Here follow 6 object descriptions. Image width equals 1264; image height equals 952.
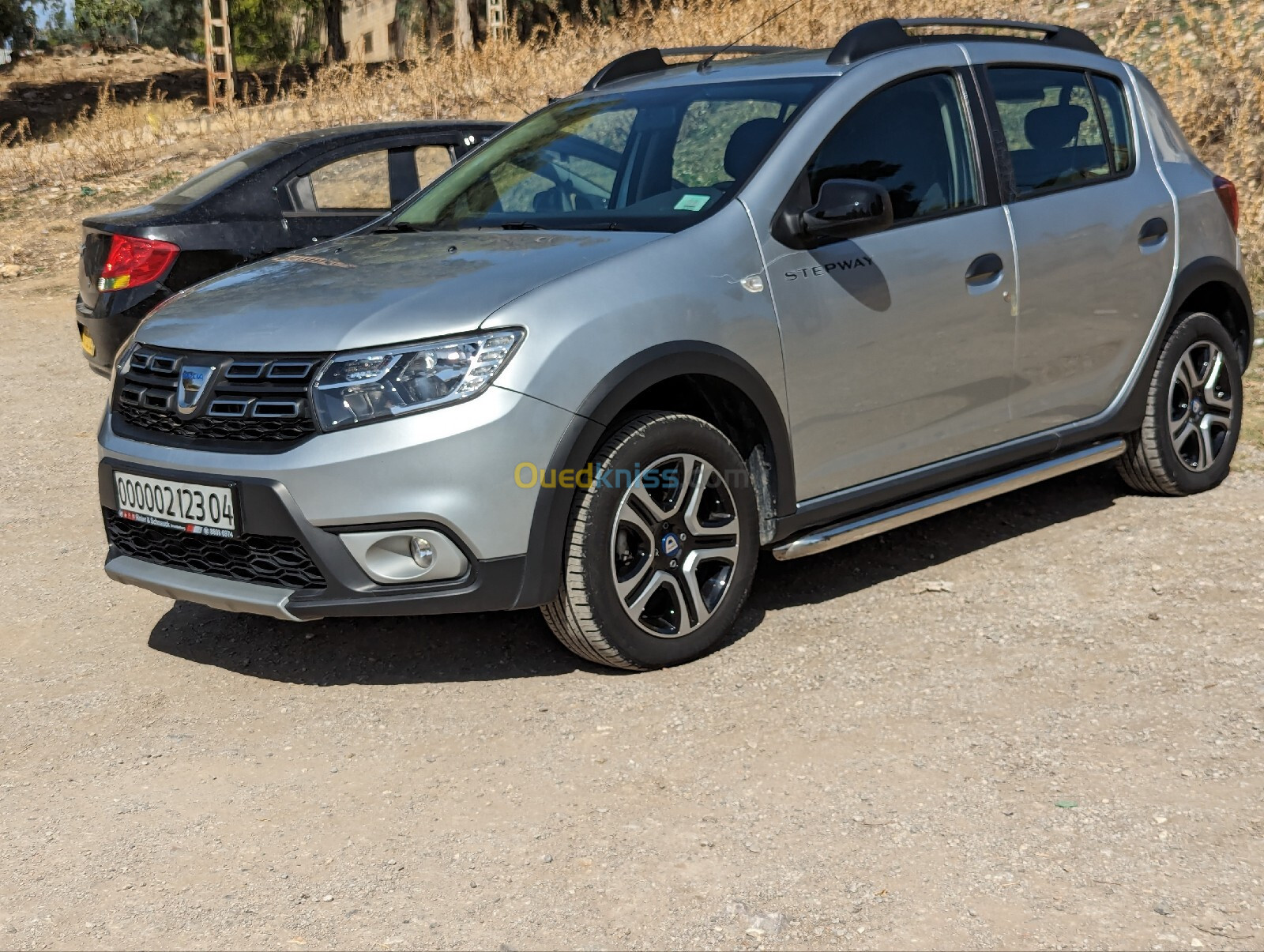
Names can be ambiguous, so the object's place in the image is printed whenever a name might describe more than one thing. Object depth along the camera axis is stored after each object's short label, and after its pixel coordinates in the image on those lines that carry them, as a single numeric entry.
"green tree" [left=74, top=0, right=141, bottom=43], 43.09
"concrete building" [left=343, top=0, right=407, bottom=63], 56.11
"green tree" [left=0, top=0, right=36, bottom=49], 31.33
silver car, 3.93
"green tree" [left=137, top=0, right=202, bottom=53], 51.26
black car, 7.34
